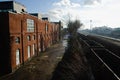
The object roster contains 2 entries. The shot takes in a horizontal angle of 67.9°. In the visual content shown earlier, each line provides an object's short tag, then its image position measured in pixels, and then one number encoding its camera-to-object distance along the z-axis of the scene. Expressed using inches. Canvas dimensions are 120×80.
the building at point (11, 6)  536.8
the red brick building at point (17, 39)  436.5
